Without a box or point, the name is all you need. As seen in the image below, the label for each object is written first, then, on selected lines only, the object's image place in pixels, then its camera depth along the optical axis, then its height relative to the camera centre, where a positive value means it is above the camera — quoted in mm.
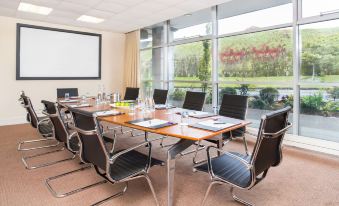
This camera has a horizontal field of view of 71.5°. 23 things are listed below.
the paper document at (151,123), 2323 -240
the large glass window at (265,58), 3834 +837
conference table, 1986 -281
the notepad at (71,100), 4523 -8
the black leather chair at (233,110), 3045 -155
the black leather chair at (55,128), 2678 -342
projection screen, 6082 +1287
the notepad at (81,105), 3837 -88
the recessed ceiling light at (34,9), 4972 +2018
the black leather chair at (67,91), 5426 +180
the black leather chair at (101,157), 1803 -473
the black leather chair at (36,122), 3297 -326
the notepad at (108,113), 2950 -172
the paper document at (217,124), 2258 -245
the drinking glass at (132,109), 3087 -133
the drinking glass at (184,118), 2428 -215
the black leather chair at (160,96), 4473 +68
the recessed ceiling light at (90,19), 5920 +2094
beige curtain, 7395 +1304
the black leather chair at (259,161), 1682 -482
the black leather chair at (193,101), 3818 -27
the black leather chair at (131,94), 5324 +130
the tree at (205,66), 5578 +801
